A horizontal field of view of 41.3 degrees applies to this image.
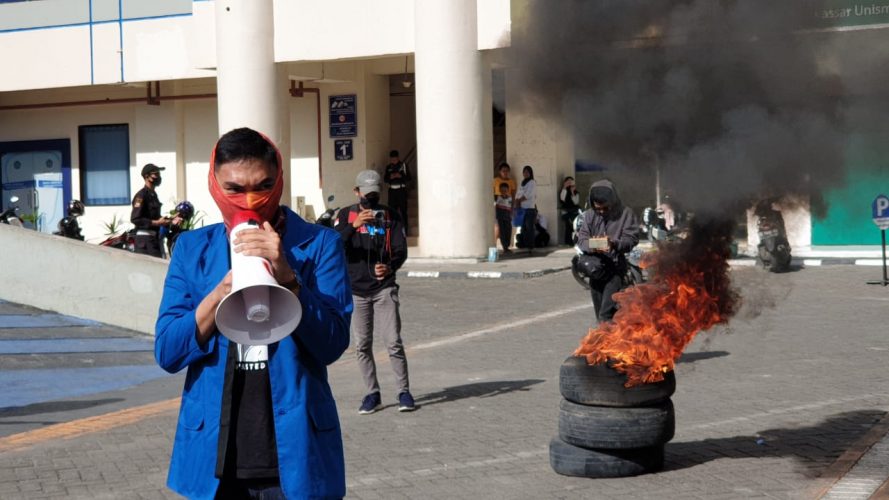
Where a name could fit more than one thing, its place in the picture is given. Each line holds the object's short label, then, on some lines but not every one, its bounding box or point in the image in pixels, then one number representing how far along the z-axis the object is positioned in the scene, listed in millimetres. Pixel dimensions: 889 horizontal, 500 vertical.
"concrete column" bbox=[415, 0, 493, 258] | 20953
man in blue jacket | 3623
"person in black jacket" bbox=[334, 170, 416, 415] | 9438
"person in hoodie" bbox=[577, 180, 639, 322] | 10766
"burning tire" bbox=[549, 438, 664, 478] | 7109
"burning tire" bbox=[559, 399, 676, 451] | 7031
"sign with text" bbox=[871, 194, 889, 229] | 16297
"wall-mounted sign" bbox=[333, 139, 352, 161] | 27625
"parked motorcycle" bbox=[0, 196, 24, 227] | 20123
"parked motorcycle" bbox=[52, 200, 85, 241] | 22484
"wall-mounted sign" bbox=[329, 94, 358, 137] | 27516
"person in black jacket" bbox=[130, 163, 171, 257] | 16156
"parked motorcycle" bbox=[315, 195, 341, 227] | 22419
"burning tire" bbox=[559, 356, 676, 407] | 7090
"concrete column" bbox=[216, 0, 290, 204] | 23516
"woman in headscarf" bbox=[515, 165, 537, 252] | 23734
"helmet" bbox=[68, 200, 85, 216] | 23088
